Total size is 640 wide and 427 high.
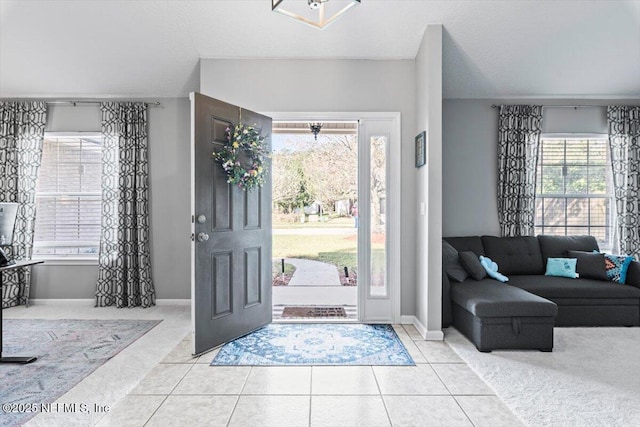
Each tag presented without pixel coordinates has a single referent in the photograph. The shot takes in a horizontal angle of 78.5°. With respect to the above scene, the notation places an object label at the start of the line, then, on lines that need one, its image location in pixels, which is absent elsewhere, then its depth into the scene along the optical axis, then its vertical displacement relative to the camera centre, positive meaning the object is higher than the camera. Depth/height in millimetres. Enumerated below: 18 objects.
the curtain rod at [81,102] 4938 +1389
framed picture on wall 3785 +620
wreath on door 3502 +510
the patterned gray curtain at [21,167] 4852 +565
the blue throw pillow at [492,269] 4223 -630
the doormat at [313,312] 4578 -1211
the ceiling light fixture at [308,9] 3623 +1912
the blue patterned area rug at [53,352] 2596 -1196
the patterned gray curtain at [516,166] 4906 +569
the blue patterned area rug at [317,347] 3189 -1204
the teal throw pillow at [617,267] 4227 -614
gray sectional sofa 3336 -818
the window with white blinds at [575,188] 5133 +305
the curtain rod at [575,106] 5004 +1347
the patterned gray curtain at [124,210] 4848 +27
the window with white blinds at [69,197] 5055 +198
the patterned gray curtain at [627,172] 4930 +495
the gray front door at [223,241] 3293 -267
